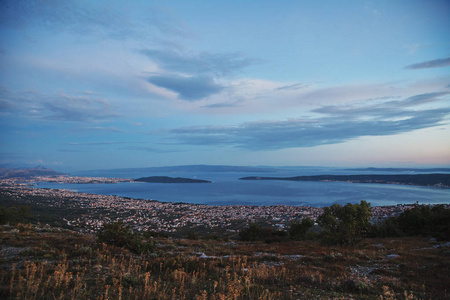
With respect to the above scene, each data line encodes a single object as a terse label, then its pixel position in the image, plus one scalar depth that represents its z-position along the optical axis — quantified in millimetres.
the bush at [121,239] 10656
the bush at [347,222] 15555
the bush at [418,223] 20391
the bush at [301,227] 25422
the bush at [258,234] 25547
